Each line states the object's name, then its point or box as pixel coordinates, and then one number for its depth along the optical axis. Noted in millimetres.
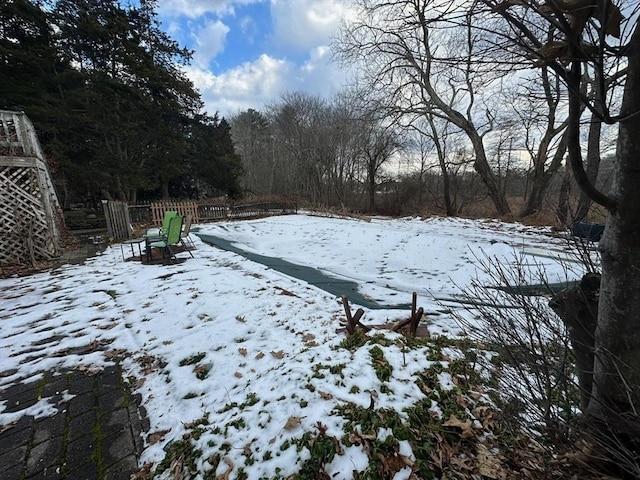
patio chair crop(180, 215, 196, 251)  6953
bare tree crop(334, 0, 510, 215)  10193
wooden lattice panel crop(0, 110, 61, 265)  6168
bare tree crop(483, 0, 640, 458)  898
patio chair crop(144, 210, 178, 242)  6766
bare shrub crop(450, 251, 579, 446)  1279
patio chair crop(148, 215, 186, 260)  6230
